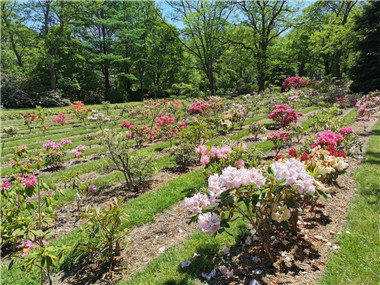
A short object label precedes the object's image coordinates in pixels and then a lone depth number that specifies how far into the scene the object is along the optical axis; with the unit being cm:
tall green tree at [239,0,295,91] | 2102
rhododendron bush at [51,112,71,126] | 1015
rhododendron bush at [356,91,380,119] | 671
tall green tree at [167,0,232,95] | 2089
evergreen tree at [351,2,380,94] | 1509
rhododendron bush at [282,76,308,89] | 1839
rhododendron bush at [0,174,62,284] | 177
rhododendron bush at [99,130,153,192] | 420
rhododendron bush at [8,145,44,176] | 314
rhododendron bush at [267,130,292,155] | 487
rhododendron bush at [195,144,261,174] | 313
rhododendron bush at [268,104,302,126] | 671
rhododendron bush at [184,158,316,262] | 180
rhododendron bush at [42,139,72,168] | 598
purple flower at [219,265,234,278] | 227
